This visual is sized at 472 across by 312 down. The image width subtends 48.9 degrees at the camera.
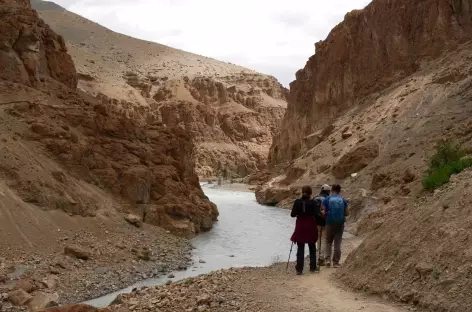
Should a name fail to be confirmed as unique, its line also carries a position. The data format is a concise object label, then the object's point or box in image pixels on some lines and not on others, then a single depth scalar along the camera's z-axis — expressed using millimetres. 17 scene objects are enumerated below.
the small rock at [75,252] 13770
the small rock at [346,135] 38375
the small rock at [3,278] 11161
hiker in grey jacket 10492
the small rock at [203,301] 8061
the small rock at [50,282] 11564
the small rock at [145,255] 15420
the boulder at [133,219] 18344
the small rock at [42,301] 9787
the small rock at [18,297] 10125
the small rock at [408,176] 23953
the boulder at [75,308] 6801
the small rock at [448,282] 6487
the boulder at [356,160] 32469
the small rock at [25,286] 10947
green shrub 14042
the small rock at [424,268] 7002
